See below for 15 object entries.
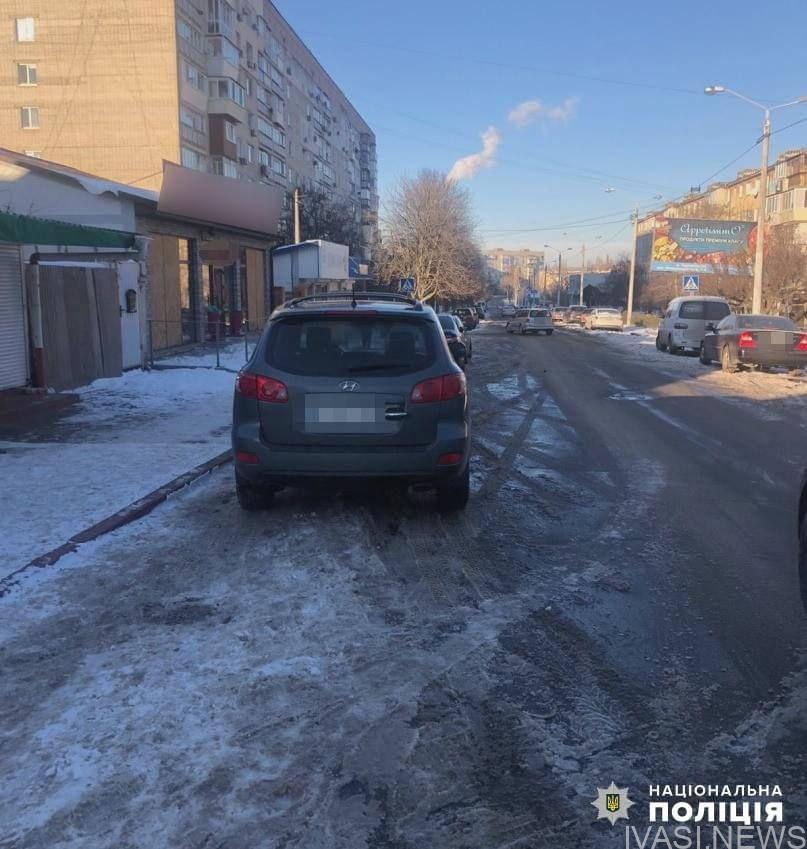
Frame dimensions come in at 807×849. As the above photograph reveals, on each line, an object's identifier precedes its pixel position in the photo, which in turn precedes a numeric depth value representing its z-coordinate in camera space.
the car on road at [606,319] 48.38
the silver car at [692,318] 24.72
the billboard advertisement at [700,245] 49.75
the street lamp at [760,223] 27.37
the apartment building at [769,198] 69.82
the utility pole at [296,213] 40.00
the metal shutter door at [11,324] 11.97
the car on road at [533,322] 42.59
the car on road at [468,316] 44.47
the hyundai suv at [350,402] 5.62
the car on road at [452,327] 17.47
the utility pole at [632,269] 54.97
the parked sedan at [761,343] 17.78
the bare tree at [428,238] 54.31
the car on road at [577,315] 59.54
